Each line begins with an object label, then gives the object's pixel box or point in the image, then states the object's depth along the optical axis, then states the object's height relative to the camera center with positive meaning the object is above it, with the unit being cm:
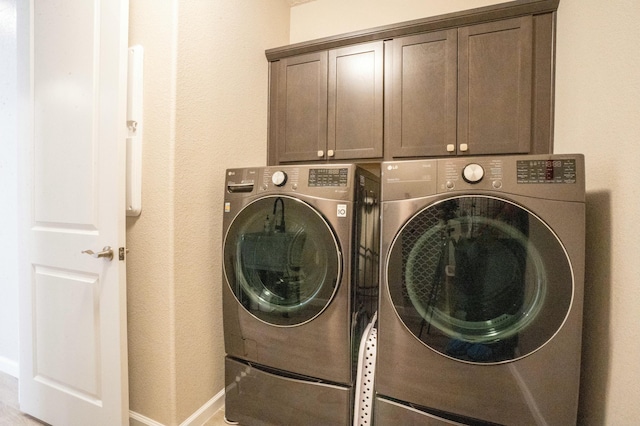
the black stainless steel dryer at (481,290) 87 -30
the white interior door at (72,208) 117 -3
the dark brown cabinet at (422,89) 131 +65
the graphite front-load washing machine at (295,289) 114 -38
